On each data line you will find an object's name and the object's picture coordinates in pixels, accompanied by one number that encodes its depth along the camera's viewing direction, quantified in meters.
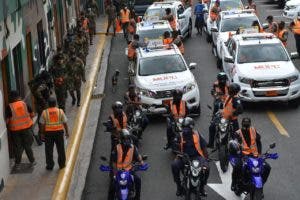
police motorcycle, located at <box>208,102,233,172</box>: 13.87
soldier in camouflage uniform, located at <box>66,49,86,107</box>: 19.00
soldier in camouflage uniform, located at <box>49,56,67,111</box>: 18.39
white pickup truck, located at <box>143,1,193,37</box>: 30.24
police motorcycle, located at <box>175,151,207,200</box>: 11.60
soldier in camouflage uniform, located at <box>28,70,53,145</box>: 16.42
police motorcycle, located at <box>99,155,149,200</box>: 11.39
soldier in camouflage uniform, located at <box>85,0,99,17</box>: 36.40
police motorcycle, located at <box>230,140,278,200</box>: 11.51
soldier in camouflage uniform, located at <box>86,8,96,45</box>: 31.56
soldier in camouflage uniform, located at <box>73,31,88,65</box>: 22.39
